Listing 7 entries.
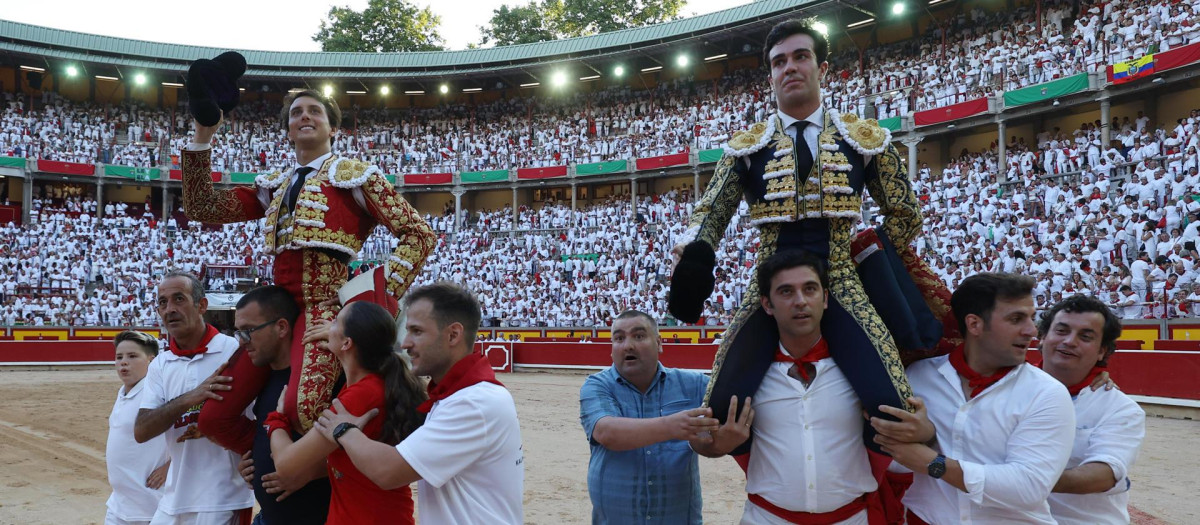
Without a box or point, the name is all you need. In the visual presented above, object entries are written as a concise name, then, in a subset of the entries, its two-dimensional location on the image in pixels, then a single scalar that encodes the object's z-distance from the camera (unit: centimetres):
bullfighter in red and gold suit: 298
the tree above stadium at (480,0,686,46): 3925
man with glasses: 280
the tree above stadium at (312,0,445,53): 4128
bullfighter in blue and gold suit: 237
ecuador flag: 1612
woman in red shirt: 236
